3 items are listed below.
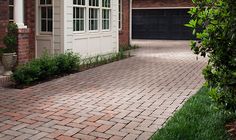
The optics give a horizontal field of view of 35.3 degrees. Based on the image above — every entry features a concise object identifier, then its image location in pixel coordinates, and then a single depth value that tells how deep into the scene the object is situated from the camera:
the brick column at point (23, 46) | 9.38
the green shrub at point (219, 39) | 4.14
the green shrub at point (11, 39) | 9.21
